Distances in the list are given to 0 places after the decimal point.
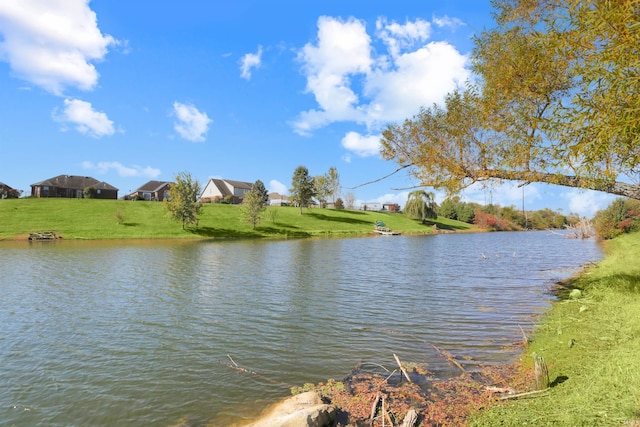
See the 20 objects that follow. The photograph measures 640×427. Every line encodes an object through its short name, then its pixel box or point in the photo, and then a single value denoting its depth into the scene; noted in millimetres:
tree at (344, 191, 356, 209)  145375
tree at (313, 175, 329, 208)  117994
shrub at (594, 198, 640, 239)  55650
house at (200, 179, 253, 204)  122569
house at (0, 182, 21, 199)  82238
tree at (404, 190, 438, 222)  107938
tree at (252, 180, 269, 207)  121650
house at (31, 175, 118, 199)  91375
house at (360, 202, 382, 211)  156750
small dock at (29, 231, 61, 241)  55334
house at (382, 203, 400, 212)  172612
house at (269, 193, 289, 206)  146662
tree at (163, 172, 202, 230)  66781
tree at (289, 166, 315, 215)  100625
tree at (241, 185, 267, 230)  74312
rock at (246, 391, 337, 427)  7275
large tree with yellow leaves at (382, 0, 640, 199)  7406
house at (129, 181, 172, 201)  112700
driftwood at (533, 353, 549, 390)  8164
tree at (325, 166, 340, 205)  122075
